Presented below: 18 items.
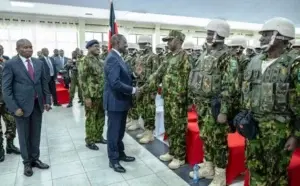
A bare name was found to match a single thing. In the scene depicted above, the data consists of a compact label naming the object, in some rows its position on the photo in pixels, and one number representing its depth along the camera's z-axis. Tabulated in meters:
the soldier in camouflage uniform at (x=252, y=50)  4.86
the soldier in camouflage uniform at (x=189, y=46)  7.38
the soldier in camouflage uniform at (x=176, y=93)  2.82
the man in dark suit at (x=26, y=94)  2.58
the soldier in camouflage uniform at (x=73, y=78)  6.80
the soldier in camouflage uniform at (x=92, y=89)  3.48
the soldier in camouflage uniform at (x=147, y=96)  3.87
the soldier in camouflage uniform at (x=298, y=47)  1.72
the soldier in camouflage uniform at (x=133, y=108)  4.54
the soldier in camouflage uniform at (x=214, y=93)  2.31
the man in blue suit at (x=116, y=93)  2.61
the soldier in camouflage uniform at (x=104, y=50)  5.66
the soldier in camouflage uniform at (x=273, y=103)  1.64
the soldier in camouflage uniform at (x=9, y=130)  3.30
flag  4.15
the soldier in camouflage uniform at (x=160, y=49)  4.08
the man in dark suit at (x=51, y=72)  6.56
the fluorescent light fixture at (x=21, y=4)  7.70
